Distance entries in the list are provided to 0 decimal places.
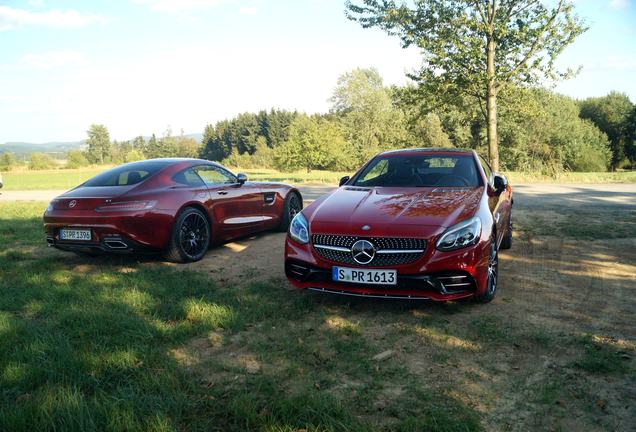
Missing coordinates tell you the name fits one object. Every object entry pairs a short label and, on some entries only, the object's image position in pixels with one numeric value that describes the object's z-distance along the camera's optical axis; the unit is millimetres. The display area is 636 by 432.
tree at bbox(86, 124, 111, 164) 102688
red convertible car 4234
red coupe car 6062
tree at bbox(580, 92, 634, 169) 54219
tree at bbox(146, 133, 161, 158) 100425
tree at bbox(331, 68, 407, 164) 52594
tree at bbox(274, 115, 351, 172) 42625
